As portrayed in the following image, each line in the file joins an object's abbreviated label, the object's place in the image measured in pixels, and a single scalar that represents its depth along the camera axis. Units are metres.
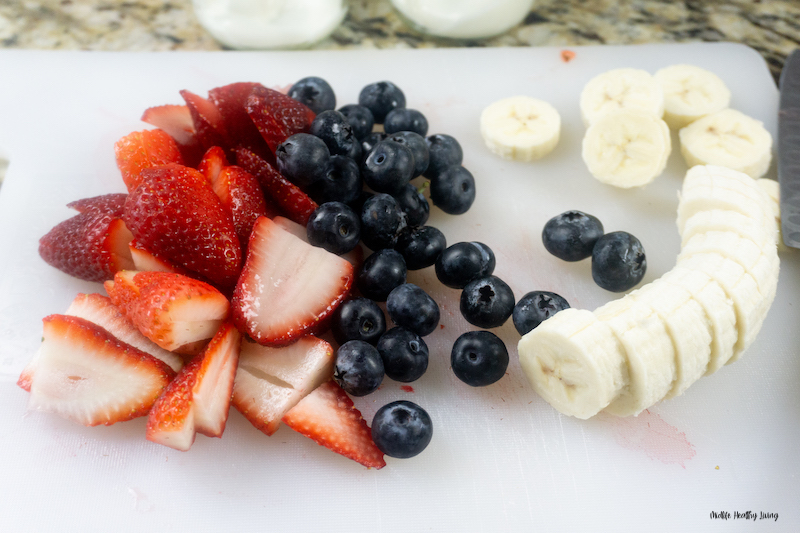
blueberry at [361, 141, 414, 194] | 0.34
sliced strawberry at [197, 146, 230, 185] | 0.34
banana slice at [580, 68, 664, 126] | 0.38
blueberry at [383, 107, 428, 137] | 0.37
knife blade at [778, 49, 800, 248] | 0.34
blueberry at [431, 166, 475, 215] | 0.35
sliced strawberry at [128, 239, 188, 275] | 0.32
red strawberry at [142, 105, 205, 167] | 0.36
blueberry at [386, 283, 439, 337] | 0.32
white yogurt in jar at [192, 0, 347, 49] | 0.41
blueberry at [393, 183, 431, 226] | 0.35
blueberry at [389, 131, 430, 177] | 0.35
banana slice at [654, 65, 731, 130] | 0.38
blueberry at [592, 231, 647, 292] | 0.33
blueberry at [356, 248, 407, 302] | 0.33
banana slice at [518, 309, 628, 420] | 0.29
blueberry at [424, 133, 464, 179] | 0.37
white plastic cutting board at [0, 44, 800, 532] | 0.30
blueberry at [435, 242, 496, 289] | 0.33
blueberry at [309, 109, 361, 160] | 0.34
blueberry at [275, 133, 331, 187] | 0.33
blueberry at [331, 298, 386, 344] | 0.32
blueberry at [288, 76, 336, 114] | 0.38
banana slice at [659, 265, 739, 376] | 0.30
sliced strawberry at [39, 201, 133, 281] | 0.32
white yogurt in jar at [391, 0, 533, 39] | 0.42
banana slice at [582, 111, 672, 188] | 0.36
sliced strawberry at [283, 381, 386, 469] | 0.30
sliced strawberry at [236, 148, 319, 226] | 0.34
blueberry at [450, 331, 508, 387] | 0.31
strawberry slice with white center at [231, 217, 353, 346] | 0.31
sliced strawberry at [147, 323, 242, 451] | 0.29
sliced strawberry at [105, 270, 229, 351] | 0.30
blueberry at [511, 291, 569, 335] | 0.32
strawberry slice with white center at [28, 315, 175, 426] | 0.30
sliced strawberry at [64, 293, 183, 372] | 0.31
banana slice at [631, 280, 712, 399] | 0.30
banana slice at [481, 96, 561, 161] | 0.37
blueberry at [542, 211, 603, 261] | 0.34
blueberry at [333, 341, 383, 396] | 0.31
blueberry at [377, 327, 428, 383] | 0.31
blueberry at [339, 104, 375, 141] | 0.37
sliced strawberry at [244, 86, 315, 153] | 0.35
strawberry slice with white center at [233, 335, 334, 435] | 0.31
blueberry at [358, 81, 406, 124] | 0.38
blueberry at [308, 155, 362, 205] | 0.34
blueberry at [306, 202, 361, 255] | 0.33
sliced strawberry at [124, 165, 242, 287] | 0.31
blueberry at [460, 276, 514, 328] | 0.32
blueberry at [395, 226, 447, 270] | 0.34
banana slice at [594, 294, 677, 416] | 0.30
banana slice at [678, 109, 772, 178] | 0.37
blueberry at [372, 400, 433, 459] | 0.30
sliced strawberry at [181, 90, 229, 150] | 0.35
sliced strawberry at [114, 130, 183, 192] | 0.34
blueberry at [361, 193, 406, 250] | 0.33
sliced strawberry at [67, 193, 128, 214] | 0.33
